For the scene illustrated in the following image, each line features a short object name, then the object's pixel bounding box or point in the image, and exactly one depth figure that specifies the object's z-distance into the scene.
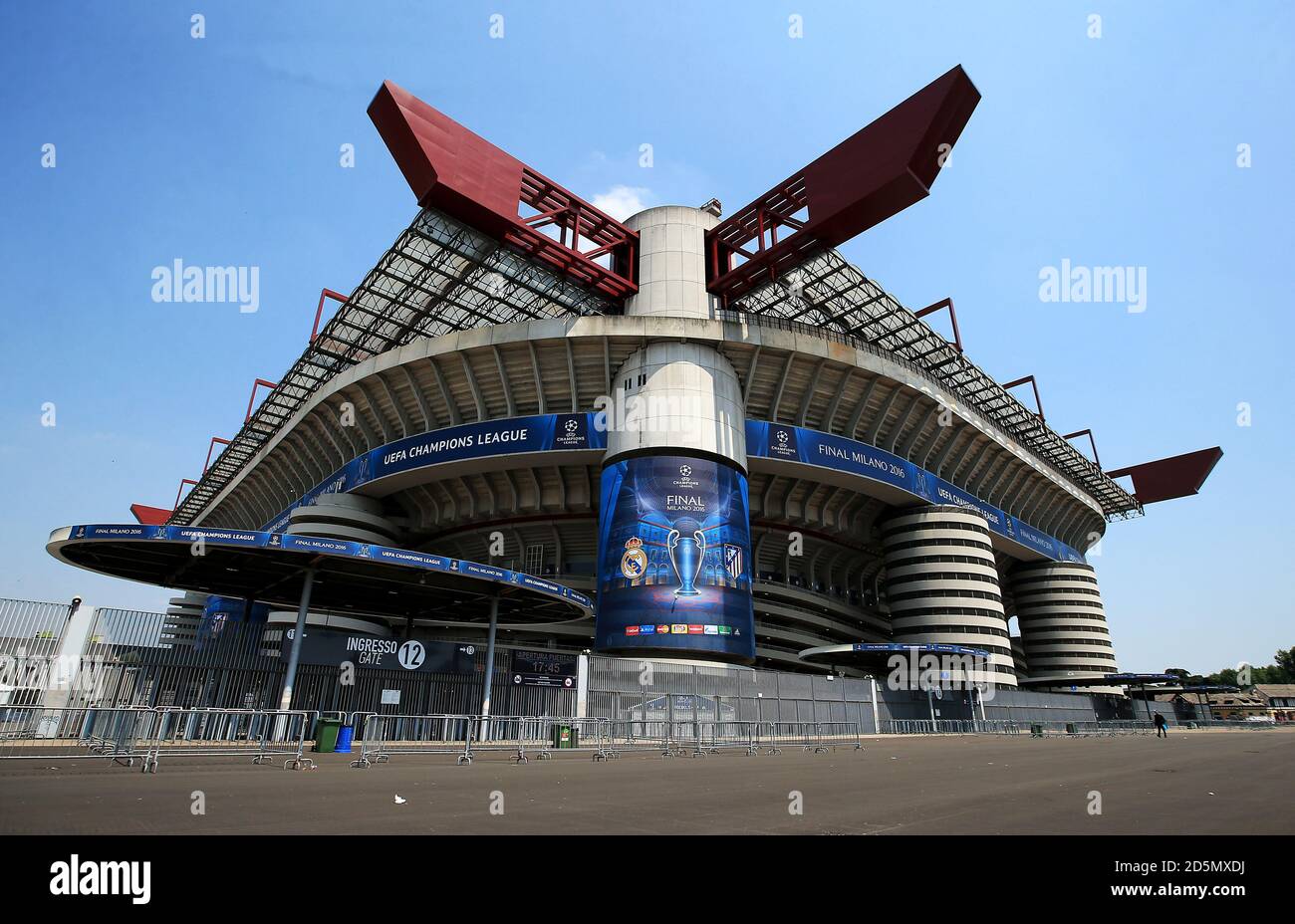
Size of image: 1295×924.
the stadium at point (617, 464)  24.33
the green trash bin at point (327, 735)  17.30
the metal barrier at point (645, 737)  20.16
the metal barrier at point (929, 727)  37.33
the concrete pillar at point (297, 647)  20.19
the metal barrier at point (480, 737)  17.72
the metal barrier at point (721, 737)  21.38
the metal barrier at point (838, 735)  26.97
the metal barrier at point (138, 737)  13.96
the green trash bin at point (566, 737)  20.06
